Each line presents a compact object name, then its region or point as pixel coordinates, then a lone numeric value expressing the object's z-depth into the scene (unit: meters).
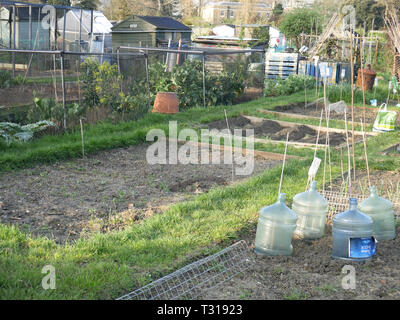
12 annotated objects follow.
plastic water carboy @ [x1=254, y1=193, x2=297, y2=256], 3.98
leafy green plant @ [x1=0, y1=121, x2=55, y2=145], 7.30
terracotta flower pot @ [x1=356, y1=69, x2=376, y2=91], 15.58
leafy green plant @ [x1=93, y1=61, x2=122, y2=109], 9.18
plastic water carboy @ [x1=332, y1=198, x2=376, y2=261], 3.85
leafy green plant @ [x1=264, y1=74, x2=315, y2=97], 15.32
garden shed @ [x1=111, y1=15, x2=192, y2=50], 22.55
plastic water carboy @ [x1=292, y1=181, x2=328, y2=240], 4.37
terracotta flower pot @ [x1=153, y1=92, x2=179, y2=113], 10.65
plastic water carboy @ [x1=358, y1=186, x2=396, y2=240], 4.37
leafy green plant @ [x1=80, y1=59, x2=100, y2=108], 9.07
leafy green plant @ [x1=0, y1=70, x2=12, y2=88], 9.50
